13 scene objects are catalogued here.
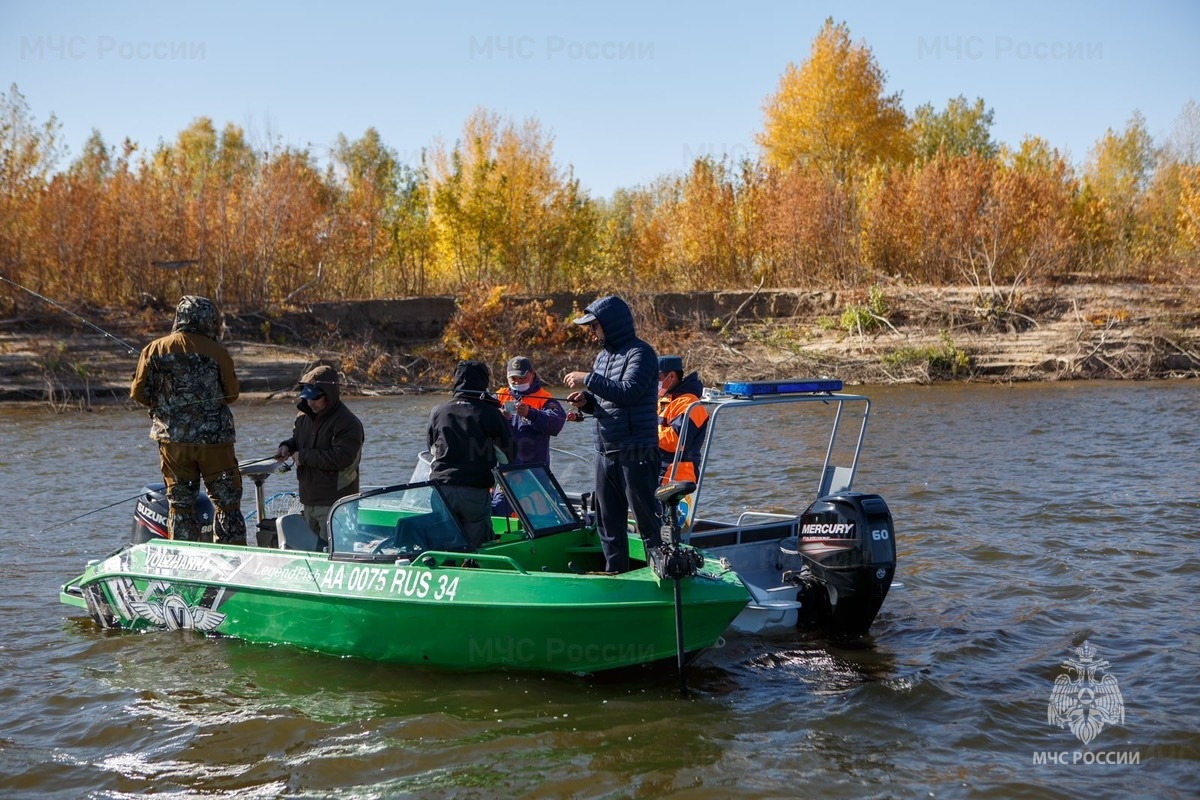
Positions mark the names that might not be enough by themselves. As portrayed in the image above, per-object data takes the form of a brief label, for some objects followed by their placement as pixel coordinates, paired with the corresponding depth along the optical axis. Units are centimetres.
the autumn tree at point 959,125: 5250
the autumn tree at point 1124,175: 3486
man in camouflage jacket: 758
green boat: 619
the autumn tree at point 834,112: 4131
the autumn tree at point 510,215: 3186
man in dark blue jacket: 655
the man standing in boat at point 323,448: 746
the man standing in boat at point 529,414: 808
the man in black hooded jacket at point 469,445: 699
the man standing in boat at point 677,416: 775
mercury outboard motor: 691
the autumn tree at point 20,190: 2386
